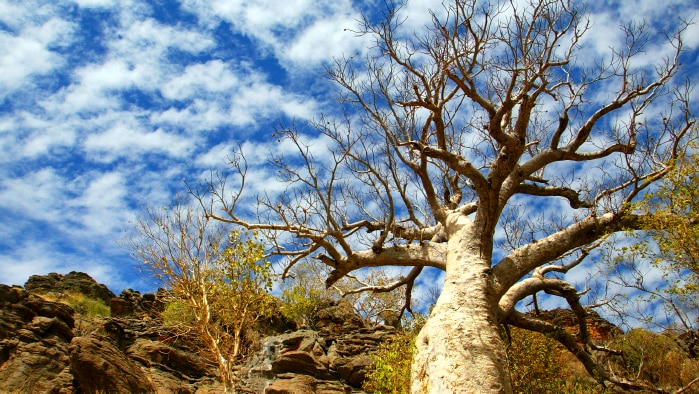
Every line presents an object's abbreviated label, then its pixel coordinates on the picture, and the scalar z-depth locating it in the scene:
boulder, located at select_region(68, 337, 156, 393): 12.16
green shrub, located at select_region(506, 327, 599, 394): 8.15
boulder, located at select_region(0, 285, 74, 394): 12.82
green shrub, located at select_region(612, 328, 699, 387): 13.05
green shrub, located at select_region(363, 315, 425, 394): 8.26
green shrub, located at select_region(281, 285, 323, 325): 23.30
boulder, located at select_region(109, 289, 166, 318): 22.06
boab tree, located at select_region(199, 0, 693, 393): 5.74
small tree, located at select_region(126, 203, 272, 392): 10.79
